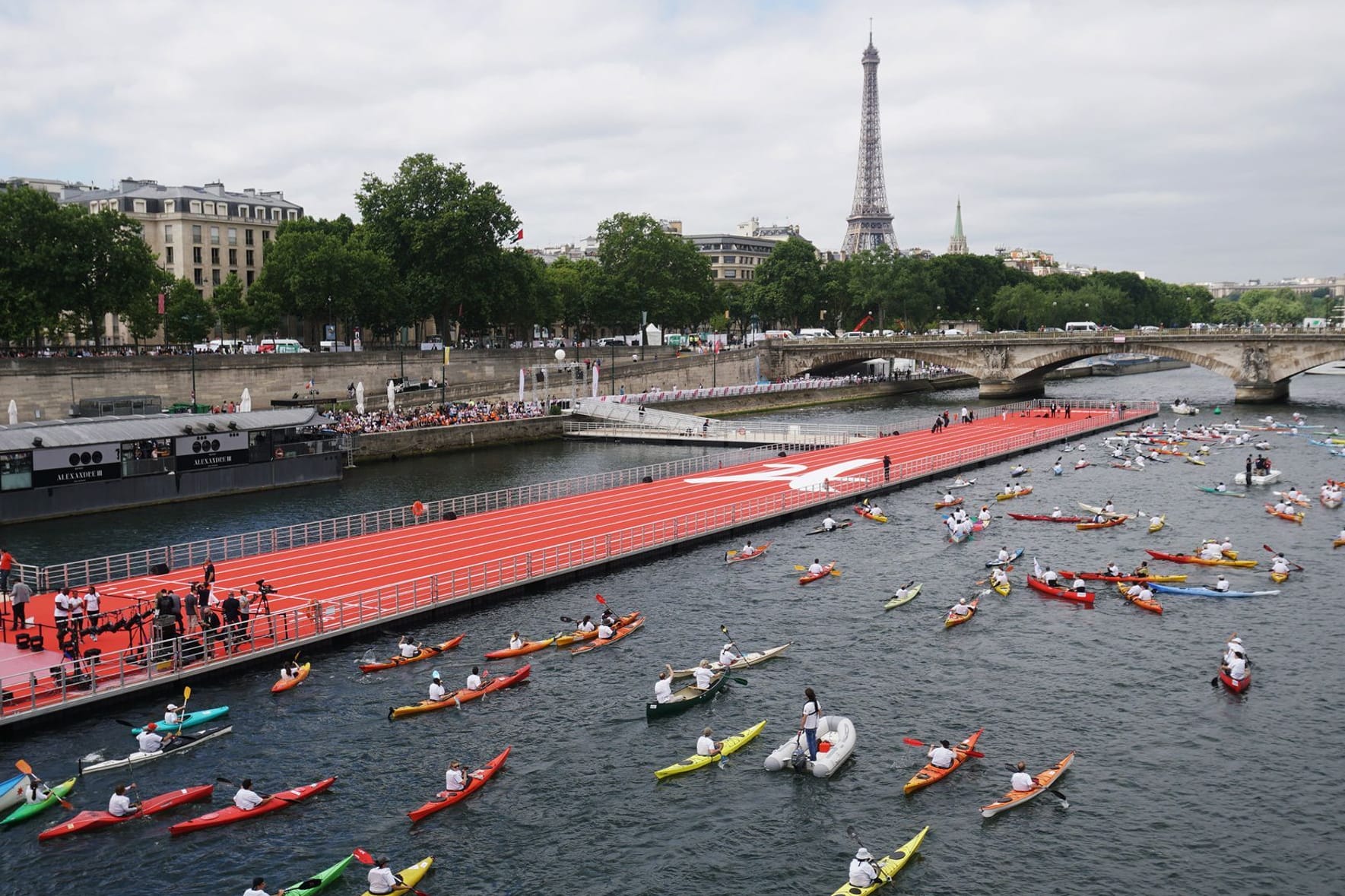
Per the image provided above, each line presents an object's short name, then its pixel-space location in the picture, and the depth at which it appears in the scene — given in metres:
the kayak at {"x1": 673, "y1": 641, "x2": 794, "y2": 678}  34.82
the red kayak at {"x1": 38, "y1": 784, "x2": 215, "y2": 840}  25.02
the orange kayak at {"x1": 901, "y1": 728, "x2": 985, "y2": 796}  27.80
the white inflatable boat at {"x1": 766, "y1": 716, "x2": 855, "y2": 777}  28.78
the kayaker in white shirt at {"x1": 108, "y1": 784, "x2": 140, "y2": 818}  25.50
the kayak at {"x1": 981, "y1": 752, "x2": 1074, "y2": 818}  26.73
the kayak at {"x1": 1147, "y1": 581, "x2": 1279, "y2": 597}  45.28
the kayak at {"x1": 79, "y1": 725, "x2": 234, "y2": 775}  27.95
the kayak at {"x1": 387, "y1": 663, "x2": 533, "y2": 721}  31.70
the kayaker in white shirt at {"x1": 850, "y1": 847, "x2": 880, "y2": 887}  23.38
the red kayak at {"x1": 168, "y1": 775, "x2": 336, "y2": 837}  25.39
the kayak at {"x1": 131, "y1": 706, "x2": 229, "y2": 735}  29.89
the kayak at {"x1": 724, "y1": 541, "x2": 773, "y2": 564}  50.31
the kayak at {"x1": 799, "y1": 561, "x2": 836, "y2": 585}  46.81
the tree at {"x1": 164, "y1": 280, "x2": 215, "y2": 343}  110.25
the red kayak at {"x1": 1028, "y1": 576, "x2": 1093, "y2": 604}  44.19
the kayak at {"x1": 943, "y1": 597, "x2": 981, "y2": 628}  40.84
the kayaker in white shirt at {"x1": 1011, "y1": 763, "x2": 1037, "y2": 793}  27.47
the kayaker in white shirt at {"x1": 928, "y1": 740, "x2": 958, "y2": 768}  28.56
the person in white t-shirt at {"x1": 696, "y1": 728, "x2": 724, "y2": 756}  29.48
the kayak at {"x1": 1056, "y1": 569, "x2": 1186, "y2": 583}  46.78
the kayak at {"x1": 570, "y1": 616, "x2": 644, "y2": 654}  37.88
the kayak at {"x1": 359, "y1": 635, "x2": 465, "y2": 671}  35.06
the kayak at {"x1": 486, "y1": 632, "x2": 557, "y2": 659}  36.50
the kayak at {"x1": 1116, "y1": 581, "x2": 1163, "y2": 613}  43.06
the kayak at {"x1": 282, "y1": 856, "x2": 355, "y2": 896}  22.48
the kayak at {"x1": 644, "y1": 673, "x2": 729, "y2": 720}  32.03
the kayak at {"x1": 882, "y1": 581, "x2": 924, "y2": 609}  43.25
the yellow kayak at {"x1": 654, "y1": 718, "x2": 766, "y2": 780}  28.69
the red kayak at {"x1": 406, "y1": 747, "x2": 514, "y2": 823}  26.22
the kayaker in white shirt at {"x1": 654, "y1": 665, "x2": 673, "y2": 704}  32.47
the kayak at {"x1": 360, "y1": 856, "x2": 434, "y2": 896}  23.16
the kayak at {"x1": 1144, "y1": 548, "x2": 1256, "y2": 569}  49.78
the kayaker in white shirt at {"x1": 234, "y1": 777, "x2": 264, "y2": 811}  25.98
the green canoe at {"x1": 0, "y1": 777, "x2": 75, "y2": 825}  25.62
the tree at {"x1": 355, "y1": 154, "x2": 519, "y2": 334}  114.81
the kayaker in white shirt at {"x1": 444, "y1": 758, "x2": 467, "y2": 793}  27.05
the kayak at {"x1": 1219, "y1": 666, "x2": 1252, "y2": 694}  34.38
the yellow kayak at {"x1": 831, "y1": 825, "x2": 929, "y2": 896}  23.31
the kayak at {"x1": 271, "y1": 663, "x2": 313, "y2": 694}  33.25
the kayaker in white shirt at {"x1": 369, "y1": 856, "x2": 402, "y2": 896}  22.78
